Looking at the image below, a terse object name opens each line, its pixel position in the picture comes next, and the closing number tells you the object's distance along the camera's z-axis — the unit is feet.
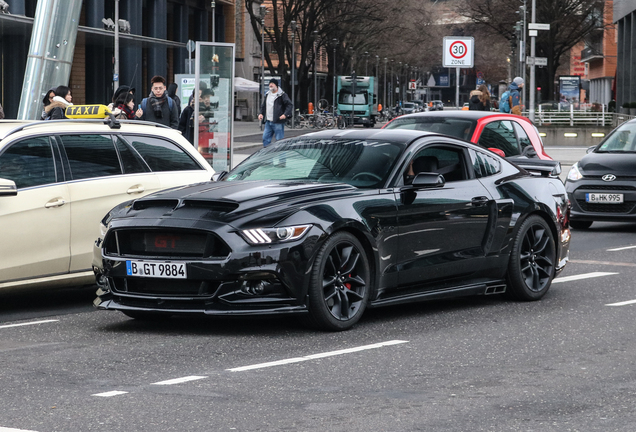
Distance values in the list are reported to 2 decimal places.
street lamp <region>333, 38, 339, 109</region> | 232.61
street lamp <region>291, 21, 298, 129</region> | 205.46
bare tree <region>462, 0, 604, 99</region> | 215.31
